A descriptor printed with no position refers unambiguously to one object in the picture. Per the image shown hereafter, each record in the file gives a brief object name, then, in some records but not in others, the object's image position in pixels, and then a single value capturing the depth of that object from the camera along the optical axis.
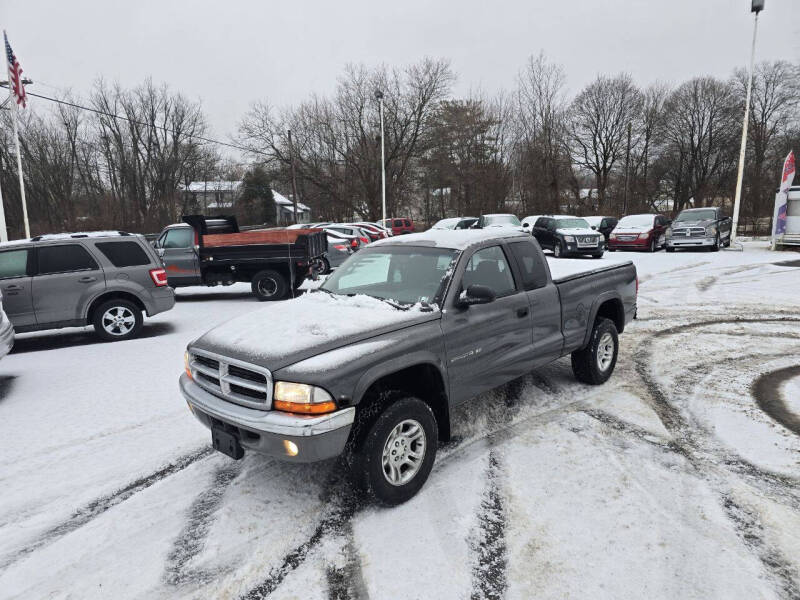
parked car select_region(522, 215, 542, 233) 21.80
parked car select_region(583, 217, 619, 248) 24.38
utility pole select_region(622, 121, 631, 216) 45.20
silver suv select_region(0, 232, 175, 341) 7.31
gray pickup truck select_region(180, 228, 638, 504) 2.80
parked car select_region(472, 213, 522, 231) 23.72
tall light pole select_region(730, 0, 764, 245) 19.66
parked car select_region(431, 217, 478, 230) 26.78
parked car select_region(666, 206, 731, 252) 19.86
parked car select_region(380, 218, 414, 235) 30.86
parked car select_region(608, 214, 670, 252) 20.95
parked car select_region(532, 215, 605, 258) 18.81
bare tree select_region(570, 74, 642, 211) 45.19
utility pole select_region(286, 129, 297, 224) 38.59
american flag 16.36
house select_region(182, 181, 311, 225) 46.19
